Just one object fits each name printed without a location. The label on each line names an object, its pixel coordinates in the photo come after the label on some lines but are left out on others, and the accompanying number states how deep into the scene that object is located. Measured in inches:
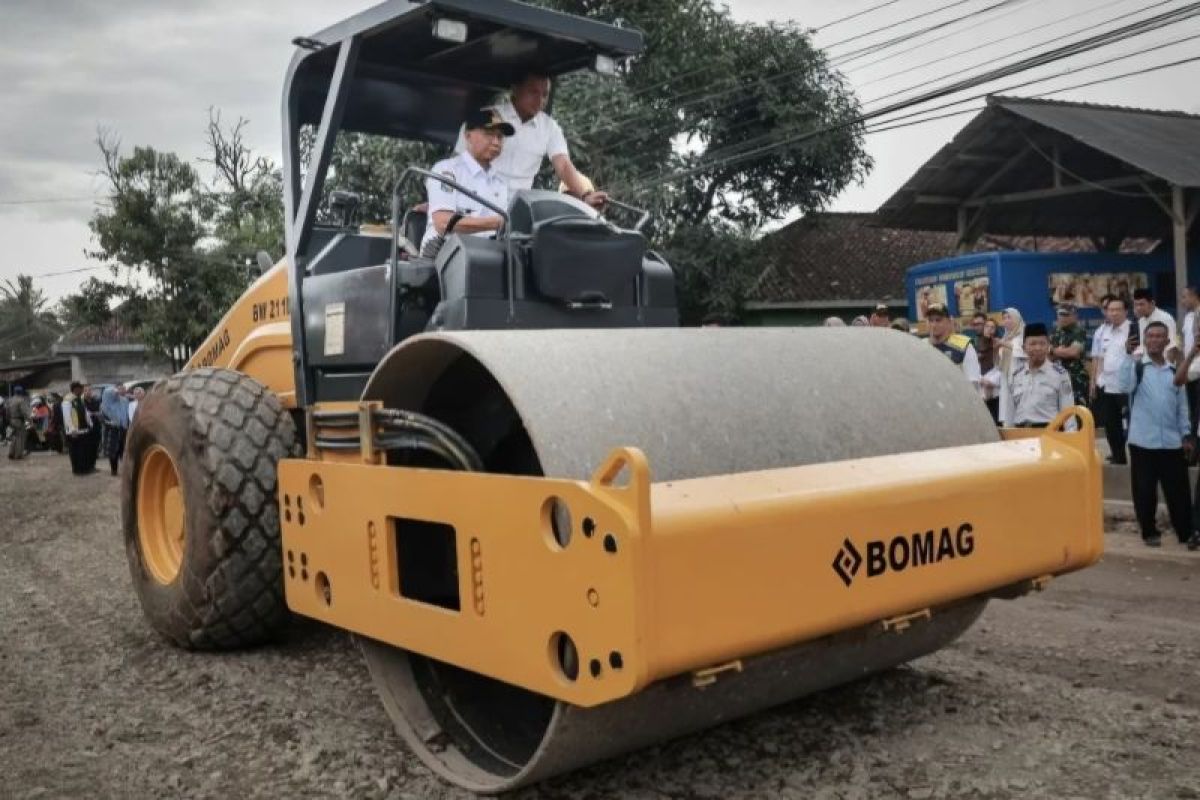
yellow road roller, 109.6
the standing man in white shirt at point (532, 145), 190.7
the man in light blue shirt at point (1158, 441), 312.3
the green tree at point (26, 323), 3321.9
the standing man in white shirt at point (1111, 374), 359.9
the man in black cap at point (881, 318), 338.6
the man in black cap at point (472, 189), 172.4
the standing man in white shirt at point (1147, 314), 342.3
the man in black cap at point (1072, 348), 373.1
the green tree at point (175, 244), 1107.9
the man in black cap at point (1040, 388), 328.2
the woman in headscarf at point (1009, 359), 345.7
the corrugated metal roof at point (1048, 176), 637.3
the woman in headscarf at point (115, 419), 824.3
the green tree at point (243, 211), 1091.5
